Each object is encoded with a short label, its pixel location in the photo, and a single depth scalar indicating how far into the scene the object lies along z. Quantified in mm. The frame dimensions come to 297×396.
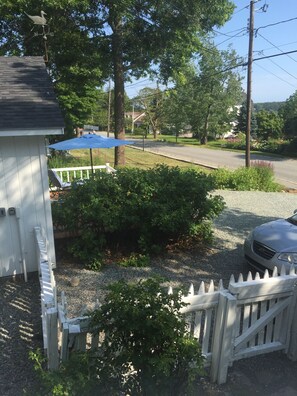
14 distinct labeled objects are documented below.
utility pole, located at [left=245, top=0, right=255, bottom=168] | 17002
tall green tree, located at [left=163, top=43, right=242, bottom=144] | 41438
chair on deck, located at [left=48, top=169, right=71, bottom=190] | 9850
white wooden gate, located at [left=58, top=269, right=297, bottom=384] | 3342
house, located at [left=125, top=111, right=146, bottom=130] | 96250
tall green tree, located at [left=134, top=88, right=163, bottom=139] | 59406
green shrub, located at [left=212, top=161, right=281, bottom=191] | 14594
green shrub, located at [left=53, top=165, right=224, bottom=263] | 6148
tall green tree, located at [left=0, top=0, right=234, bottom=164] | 14812
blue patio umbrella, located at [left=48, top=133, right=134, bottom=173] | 11435
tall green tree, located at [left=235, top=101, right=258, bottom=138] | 49512
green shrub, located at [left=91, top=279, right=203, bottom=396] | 2551
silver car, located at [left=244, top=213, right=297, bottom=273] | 5258
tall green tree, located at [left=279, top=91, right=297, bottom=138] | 40812
